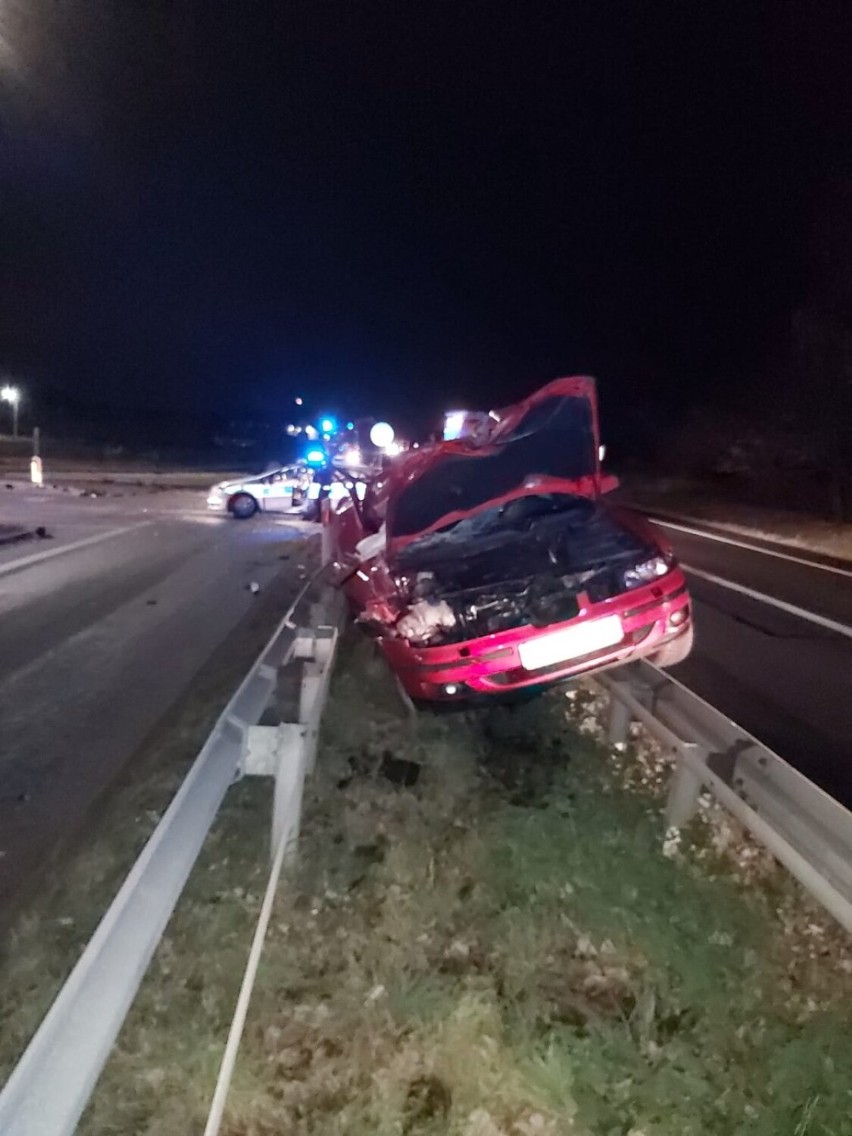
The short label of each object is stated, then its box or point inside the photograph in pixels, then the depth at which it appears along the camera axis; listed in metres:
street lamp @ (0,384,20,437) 76.62
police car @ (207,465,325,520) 27.91
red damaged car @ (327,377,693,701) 6.28
